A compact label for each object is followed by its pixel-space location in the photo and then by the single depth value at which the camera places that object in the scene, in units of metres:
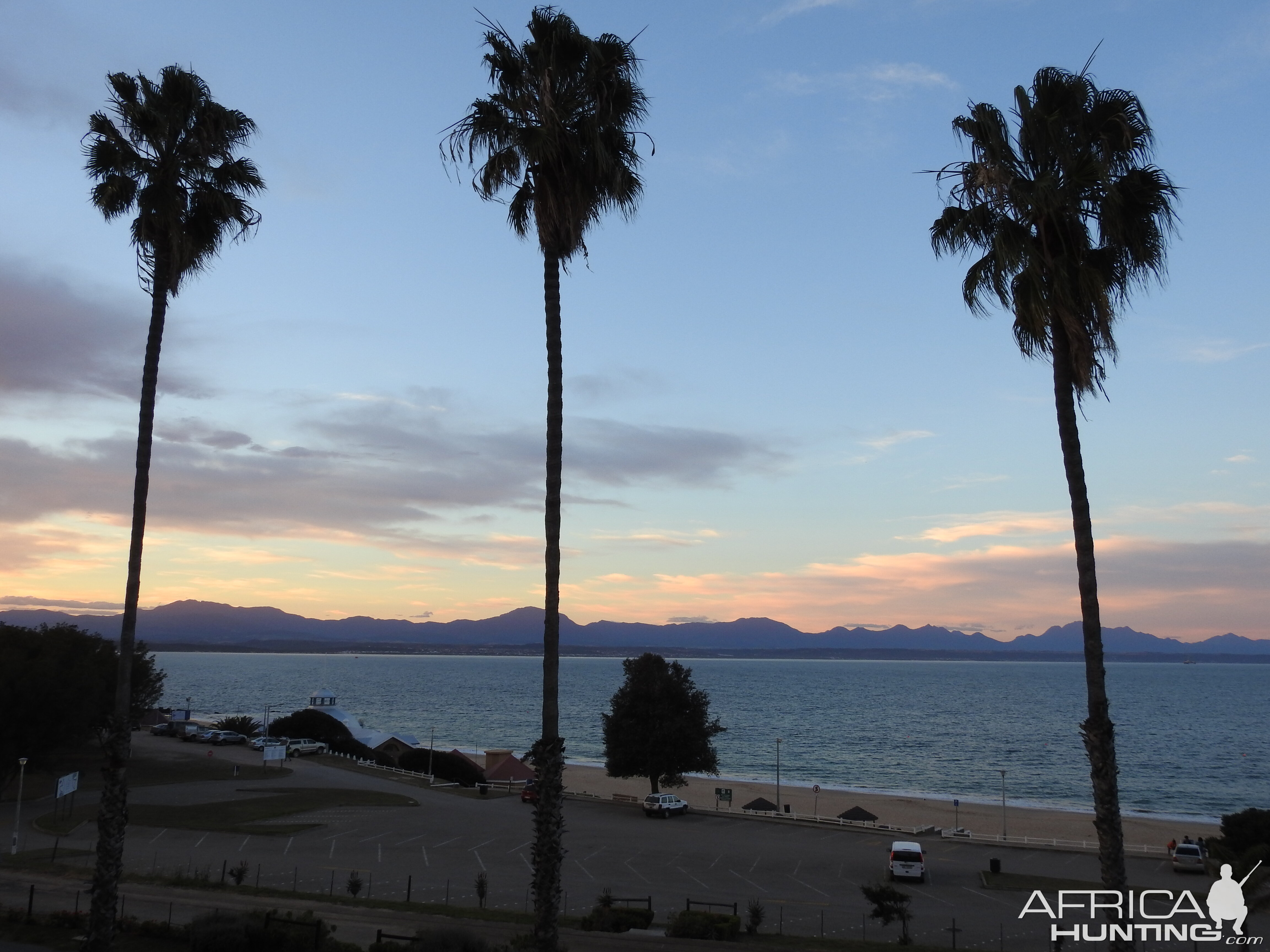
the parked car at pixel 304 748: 76.62
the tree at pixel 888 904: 23.28
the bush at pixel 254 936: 17.88
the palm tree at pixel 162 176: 18.41
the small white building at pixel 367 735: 86.69
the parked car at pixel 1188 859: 36.53
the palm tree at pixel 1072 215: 14.29
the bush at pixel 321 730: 85.44
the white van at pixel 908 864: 32.66
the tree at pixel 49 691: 45.16
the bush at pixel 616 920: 21.75
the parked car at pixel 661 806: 49.44
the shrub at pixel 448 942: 16.97
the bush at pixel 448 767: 70.12
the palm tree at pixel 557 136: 16.30
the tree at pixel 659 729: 56.34
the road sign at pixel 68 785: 32.09
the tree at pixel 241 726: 91.56
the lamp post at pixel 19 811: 32.78
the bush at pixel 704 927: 21.23
